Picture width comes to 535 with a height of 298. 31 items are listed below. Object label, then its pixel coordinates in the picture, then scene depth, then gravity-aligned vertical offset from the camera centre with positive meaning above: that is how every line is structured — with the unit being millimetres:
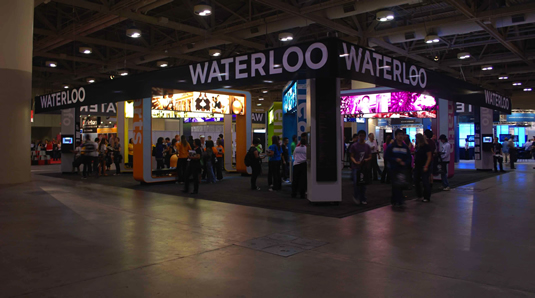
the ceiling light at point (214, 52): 16698 +4051
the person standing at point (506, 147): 21922 -251
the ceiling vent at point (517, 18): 12688 +4124
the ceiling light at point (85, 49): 16109 +4061
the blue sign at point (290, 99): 11009 +1383
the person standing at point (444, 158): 10711 -421
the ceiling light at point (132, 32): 13505 +3992
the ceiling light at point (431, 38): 13797 +3786
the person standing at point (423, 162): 8500 -421
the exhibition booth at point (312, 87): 7590 +1509
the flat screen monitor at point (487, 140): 17375 +128
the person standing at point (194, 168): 10047 -583
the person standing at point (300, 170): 9102 -605
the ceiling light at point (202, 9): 11148 +3981
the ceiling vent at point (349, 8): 12469 +4422
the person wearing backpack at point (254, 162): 10898 -481
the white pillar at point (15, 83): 11516 +1969
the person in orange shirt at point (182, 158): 12648 -408
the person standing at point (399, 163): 7730 -389
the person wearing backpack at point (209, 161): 12678 -515
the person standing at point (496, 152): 17281 -421
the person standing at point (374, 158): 12481 -466
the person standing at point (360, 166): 7887 -464
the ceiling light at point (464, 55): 15767 +3603
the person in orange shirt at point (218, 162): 13922 -595
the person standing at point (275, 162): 10789 -480
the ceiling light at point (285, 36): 13922 +3944
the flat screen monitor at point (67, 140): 16669 +294
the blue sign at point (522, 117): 28797 +1895
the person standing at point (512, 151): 18905 -447
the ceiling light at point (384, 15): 11516 +3867
